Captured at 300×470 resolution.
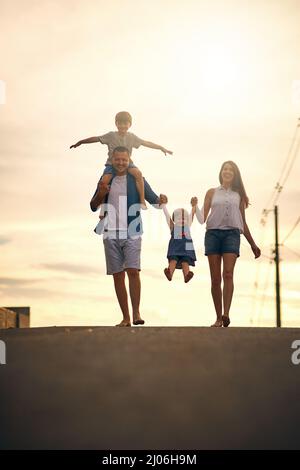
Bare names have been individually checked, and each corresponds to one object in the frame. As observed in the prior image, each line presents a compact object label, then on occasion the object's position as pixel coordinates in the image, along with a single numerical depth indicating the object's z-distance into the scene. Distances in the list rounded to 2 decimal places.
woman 12.02
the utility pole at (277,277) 41.75
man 11.40
